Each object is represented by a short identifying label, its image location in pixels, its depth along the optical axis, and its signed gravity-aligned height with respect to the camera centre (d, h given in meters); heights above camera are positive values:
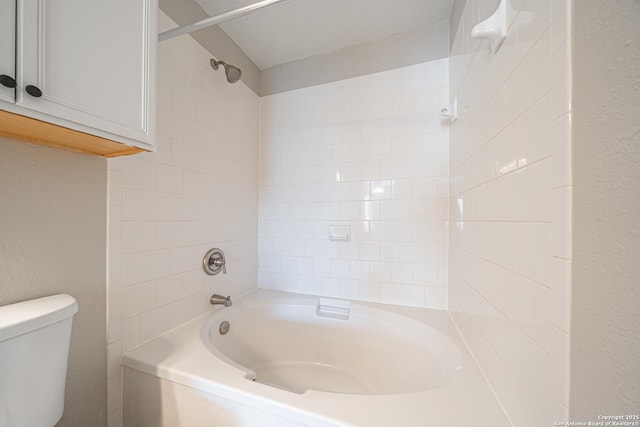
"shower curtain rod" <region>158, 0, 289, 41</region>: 0.82 +0.75
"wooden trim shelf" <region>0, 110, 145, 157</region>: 0.56 +0.22
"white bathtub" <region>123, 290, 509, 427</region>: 0.68 -0.66
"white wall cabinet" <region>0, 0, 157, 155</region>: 0.49 +0.38
